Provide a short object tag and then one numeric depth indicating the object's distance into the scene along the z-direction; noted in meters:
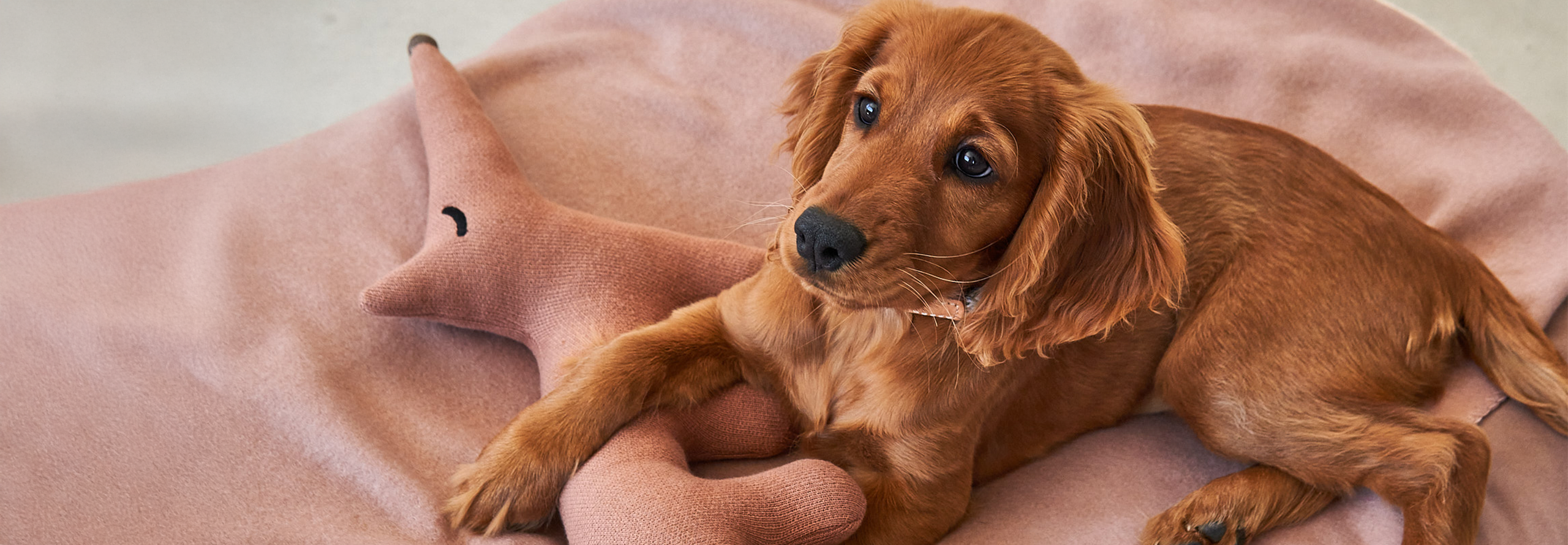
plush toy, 2.17
